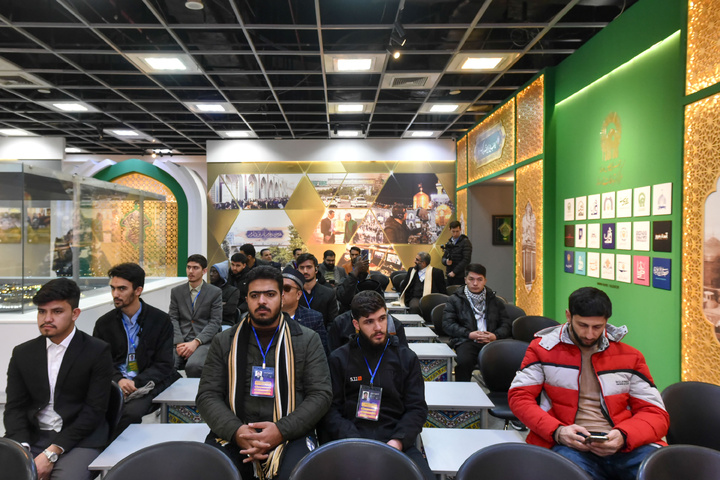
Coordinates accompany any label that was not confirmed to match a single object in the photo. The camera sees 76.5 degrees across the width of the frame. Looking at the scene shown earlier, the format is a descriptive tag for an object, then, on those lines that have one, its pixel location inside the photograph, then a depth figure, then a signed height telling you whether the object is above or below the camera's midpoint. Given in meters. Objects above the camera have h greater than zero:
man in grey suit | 4.51 -0.76
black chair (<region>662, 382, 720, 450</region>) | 2.19 -0.87
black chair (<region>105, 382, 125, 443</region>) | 2.49 -0.97
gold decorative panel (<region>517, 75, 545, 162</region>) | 6.46 +1.73
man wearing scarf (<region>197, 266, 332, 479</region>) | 2.22 -0.80
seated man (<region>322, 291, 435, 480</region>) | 2.41 -0.82
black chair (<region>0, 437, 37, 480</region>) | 1.67 -0.86
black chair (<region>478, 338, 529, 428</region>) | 3.38 -0.95
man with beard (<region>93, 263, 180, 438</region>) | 3.19 -0.75
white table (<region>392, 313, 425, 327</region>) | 5.51 -1.04
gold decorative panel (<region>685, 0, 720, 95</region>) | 3.39 +1.48
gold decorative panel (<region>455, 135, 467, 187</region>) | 10.64 +1.78
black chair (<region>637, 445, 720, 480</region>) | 1.62 -0.82
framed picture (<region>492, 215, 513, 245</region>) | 10.42 +0.12
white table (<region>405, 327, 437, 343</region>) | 4.64 -1.03
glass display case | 4.85 +0.02
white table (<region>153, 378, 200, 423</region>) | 2.83 -1.05
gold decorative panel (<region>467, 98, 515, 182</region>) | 7.71 +1.74
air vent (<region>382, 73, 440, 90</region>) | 6.84 +2.39
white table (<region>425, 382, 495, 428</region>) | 2.69 -1.01
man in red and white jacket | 2.14 -0.80
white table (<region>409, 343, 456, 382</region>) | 3.87 -1.11
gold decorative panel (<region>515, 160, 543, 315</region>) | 6.49 -0.04
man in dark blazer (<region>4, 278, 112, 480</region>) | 2.28 -0.82
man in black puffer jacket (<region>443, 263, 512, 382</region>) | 4.38 -0.82
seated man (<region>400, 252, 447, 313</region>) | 6.73 -0.72
